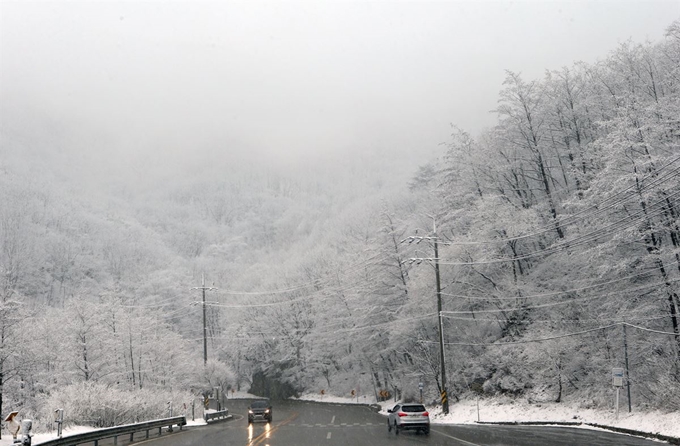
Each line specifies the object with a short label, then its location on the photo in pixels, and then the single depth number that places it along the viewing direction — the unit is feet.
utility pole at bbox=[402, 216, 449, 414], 123.54
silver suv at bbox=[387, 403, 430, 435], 85.71
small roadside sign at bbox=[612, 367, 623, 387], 82.64
